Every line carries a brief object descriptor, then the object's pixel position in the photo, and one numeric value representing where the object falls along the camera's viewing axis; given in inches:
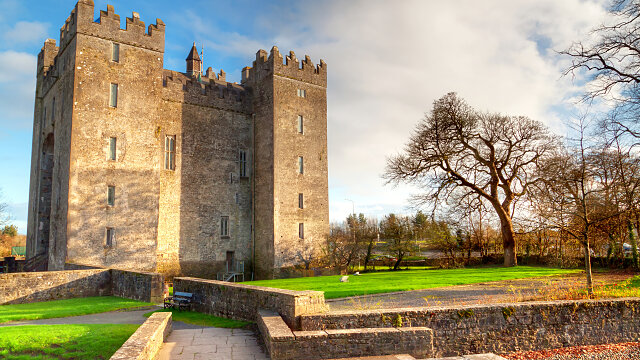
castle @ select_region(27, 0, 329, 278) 864.9
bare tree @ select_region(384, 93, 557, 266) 1061.1
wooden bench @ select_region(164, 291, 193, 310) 526.3
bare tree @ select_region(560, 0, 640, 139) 637.7
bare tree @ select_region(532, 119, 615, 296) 557.3
